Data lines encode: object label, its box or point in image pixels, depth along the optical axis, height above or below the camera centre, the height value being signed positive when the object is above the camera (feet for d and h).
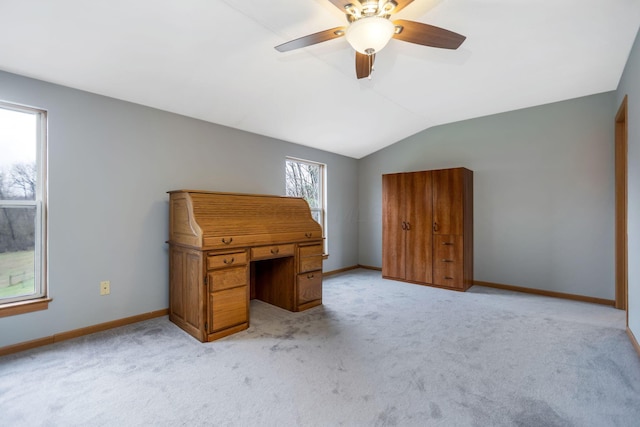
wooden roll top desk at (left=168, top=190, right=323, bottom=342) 8.24 -1.31
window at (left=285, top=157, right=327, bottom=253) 14.73 +1.63
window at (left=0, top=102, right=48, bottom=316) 7.55 +0.18
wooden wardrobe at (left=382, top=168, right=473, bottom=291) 13.17 -0.64
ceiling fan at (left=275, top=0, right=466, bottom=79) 5.41 +3.63
